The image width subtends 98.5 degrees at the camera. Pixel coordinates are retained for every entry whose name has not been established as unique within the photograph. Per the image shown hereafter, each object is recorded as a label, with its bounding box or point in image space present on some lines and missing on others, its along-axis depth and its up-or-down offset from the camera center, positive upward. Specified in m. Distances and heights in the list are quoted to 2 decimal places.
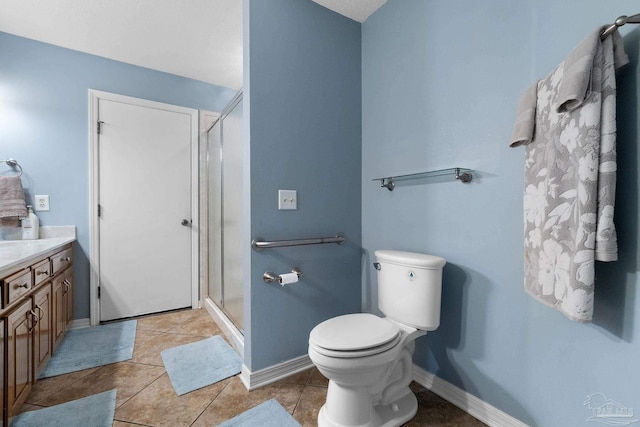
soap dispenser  2.07 -0.14
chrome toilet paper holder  1.56 -0.38
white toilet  1.14 -0.58
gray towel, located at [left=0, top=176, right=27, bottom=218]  1.97 +0.07
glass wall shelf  1.33 +0.19
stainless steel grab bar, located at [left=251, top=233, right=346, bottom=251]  1.53 -0.19
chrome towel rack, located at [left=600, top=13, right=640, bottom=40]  0.79 +0.55
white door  2.37 +0.02
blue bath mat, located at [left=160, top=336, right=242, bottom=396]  1.58 -0.99
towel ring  2.05 +0.34
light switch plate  1.62 +0.06
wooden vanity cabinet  1.10 -0.58
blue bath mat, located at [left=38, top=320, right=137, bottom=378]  1.73 -0.99
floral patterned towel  0.82 +0.11
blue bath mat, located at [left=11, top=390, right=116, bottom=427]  1.26 -0.98
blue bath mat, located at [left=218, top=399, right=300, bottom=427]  1.27 -0.99
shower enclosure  1.96 -0.03
